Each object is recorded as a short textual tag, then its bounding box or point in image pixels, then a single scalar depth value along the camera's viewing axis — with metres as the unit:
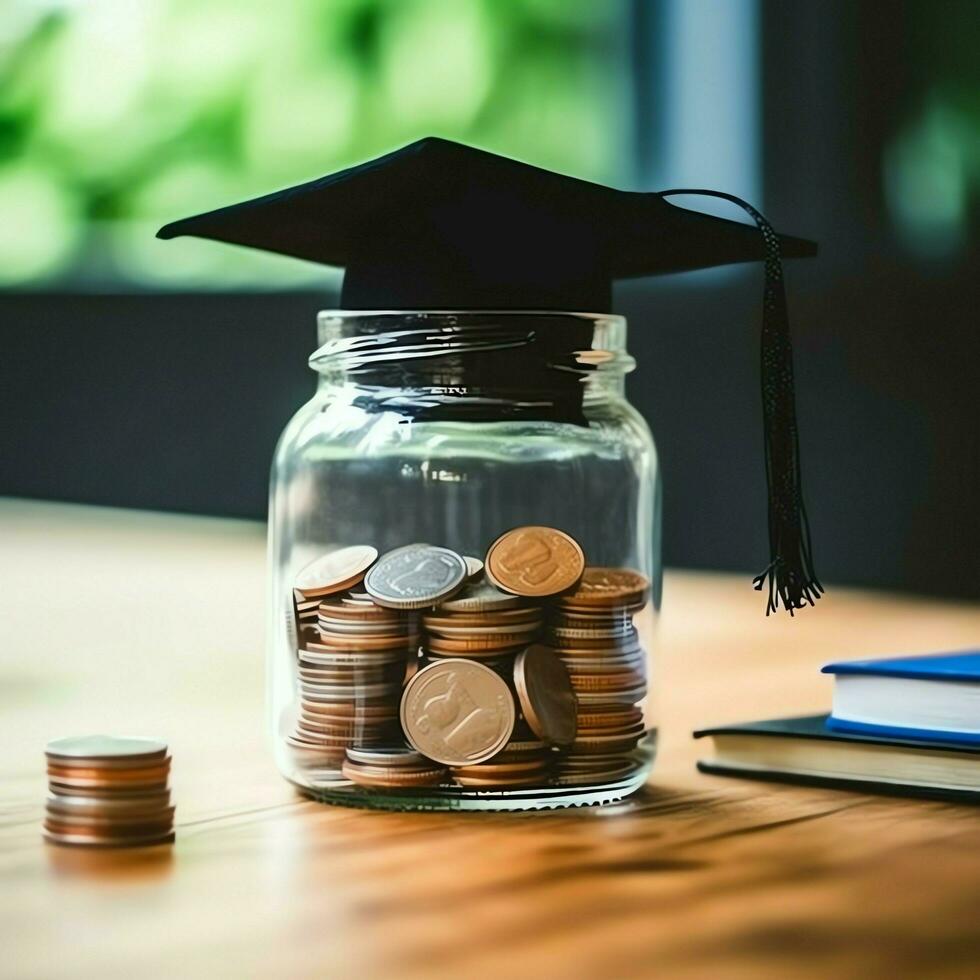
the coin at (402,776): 0.60
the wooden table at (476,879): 0.49
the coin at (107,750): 0.57
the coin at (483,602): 0.59
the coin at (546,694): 0.59
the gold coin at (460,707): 0.59
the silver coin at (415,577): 0.60
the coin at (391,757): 0.60
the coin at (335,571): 0.61
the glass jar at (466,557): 0.60
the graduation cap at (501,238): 0.61
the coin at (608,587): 0.61
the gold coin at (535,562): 0.60
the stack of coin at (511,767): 0.60
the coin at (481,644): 0.59
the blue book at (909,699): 0.62
